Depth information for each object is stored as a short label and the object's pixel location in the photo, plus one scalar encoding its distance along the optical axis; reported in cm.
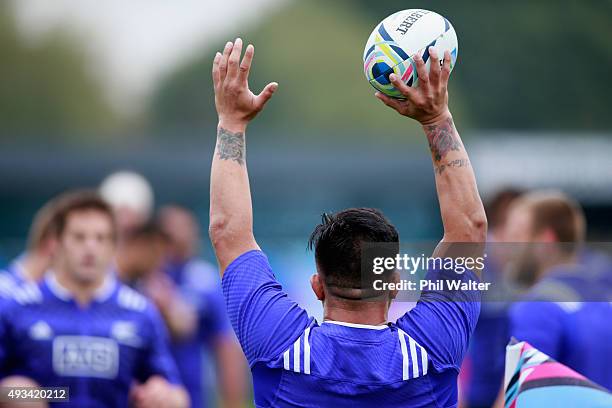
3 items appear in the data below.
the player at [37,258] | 1346
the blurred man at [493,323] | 1769
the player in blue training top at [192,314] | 1877
